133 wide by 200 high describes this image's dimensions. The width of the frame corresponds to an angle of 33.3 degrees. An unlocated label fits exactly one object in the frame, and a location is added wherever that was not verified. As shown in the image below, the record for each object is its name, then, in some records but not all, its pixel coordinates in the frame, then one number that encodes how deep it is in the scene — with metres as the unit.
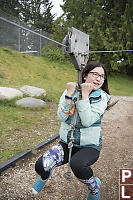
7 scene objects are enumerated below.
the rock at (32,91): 7.03
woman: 1.86
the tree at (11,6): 26.67
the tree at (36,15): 29.61
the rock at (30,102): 5.96
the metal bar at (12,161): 2.77
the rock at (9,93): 6.00
